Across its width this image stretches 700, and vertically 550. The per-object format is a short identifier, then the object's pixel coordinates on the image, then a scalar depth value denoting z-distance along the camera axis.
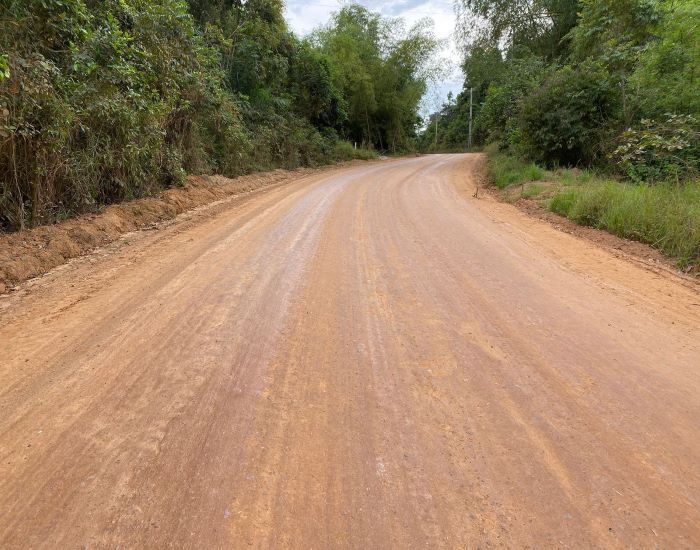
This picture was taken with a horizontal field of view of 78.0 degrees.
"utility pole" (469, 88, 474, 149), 48.50
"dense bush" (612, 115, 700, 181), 8.27
